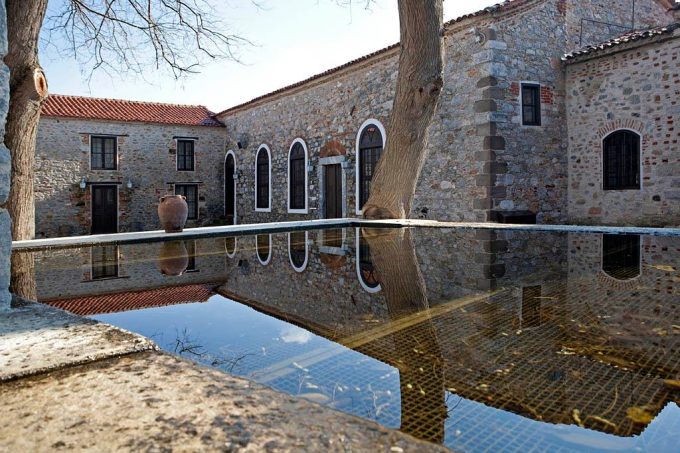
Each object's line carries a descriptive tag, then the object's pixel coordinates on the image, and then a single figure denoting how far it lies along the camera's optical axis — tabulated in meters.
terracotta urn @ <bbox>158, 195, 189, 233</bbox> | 7.82
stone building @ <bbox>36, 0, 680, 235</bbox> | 9.52
